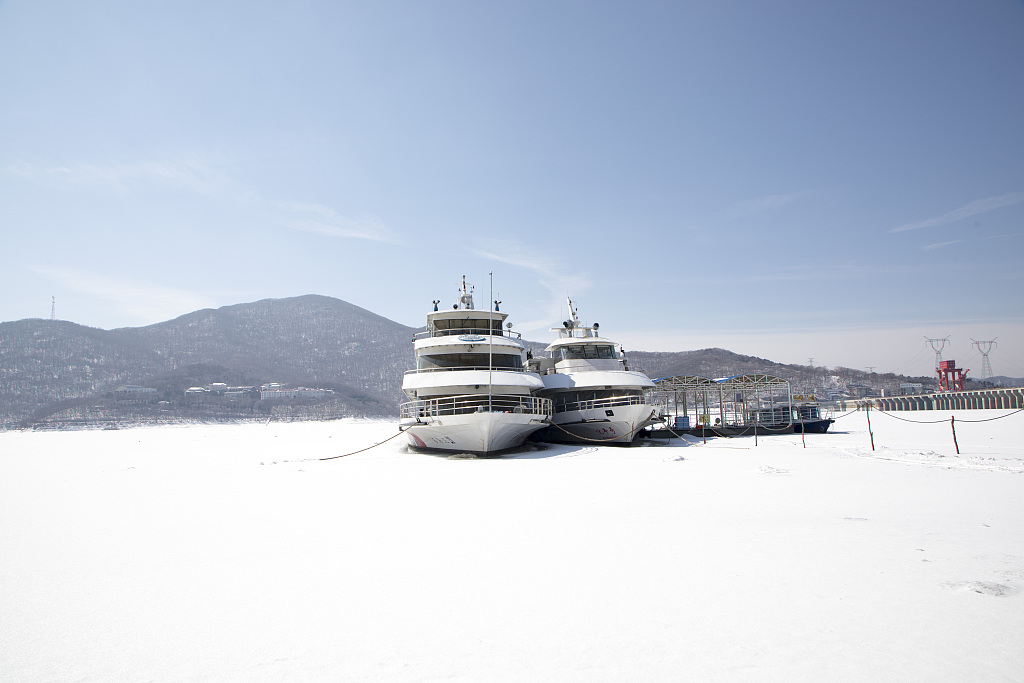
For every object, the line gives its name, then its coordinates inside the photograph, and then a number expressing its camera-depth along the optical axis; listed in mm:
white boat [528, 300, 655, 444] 26297
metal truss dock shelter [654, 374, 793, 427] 33531
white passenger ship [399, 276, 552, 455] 22484
